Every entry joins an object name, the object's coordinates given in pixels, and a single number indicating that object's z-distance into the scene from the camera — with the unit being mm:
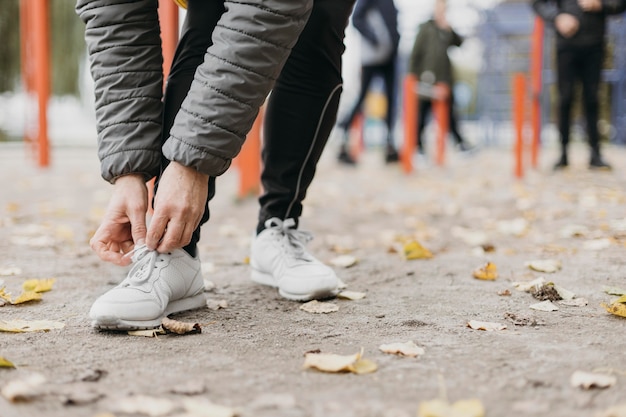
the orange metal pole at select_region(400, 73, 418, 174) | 8661
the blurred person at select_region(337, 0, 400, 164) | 8882
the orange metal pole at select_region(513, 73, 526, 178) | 8058
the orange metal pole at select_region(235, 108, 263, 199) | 6877
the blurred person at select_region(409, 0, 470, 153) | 10195
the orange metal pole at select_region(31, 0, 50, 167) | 8295
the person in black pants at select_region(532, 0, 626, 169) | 7714
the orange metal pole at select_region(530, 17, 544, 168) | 8772
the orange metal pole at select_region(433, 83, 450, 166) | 10302
